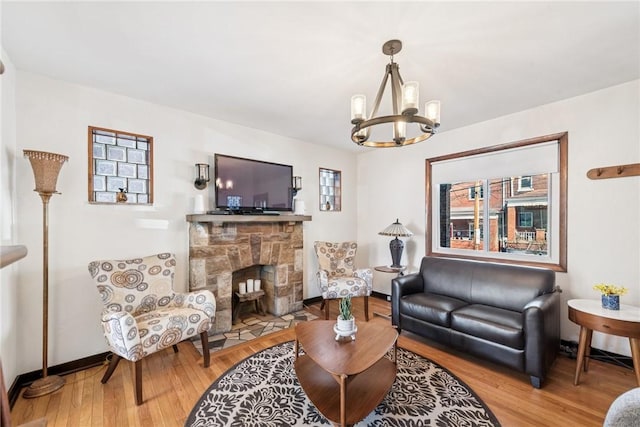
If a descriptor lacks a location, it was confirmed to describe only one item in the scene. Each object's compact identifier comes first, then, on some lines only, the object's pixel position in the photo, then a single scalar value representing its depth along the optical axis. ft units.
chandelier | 5.58
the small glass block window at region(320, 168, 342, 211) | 14.77
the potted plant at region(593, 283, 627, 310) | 7.08
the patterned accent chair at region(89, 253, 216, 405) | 6.53
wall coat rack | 8.00
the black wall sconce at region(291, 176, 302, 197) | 13.04
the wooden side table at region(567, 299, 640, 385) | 6.46
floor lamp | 6.77
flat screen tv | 10.60
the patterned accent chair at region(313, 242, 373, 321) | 11.38
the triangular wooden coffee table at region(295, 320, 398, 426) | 5.47
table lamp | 12.44
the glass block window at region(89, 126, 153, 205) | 8.43
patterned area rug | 5.99
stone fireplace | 9.93
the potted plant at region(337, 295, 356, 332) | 6.82
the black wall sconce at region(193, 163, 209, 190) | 10.07
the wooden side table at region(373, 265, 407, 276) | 12.05
